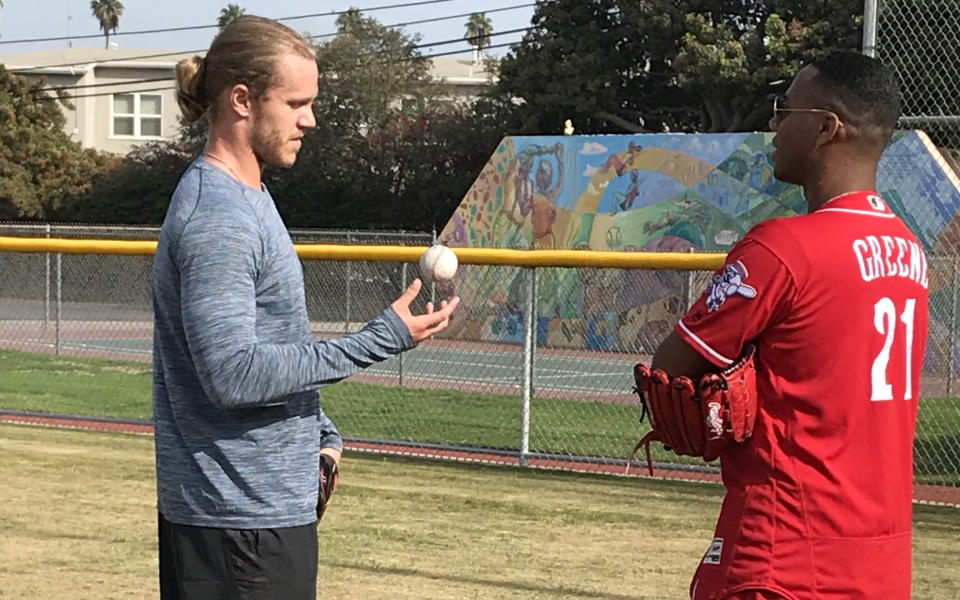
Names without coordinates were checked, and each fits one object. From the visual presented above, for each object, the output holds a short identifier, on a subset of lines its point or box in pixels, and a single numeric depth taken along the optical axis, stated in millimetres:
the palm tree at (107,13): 107562
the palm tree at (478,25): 93188
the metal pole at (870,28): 9891
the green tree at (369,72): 44906
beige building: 54406
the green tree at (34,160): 43250
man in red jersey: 3240
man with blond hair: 3186
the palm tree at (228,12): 72625
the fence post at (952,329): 14680
